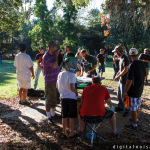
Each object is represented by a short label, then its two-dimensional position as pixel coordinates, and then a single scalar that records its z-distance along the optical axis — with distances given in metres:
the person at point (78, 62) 8.82
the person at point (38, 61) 7.64
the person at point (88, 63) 6.23
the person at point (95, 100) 3.34
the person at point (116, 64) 10.40
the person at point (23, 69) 5.85
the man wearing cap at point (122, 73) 4.88
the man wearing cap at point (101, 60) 11.05
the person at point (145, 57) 9.54
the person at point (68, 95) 3.61
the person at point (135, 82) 3.95
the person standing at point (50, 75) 4.34
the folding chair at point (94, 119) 3.35
